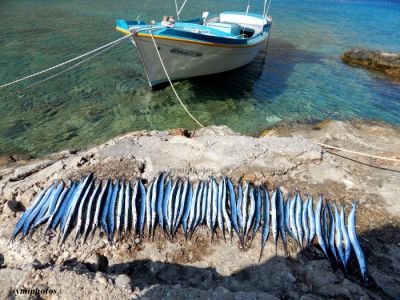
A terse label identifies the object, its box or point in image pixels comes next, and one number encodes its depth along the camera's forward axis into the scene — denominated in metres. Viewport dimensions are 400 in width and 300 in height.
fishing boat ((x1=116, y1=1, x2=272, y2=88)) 9.76
